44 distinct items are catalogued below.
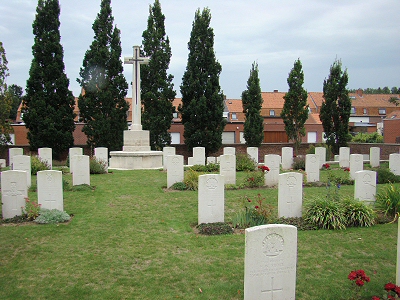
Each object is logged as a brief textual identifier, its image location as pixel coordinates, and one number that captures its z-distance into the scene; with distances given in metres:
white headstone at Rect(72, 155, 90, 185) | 12.53
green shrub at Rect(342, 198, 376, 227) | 7.86
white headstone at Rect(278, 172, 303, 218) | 8.11
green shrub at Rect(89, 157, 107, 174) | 16.53
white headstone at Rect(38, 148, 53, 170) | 17.41
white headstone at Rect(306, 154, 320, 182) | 14.08
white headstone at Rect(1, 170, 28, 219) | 8.27
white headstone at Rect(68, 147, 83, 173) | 17.38
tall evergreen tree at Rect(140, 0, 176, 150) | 24.91
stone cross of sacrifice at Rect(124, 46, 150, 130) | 20.44
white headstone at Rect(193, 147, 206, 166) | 18.31
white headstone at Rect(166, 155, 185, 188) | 12.77
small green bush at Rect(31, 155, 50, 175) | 16.20
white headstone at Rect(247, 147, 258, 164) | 19.39
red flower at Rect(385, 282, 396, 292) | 4.00
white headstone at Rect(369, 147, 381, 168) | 20.67
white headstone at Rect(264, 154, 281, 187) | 13.38
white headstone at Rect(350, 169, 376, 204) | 9.00
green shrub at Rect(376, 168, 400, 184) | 14.41
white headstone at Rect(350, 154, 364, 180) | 15.62
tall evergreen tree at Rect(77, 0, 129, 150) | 24.38
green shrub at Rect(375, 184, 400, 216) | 8.50
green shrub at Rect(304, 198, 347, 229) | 7.68
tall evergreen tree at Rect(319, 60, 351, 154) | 25.75
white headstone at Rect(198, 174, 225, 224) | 7.89
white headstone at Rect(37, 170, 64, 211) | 8.53
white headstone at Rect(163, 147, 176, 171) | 18.52
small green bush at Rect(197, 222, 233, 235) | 7.41
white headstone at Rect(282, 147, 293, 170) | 19.88
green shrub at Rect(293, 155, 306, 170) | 19.42
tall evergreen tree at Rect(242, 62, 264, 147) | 26.66
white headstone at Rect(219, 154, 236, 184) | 13.45
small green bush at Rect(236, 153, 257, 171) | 18.05
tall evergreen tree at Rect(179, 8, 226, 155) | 24.62
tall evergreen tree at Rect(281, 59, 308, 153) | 25.25
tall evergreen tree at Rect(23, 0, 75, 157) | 23.09
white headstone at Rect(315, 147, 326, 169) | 20.18
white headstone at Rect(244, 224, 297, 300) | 4.19
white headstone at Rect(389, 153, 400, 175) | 16.06
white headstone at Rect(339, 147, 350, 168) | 20.47
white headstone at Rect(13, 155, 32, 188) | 13.74
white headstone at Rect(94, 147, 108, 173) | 17.55
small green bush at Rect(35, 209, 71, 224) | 8.09
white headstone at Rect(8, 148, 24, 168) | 18.36
